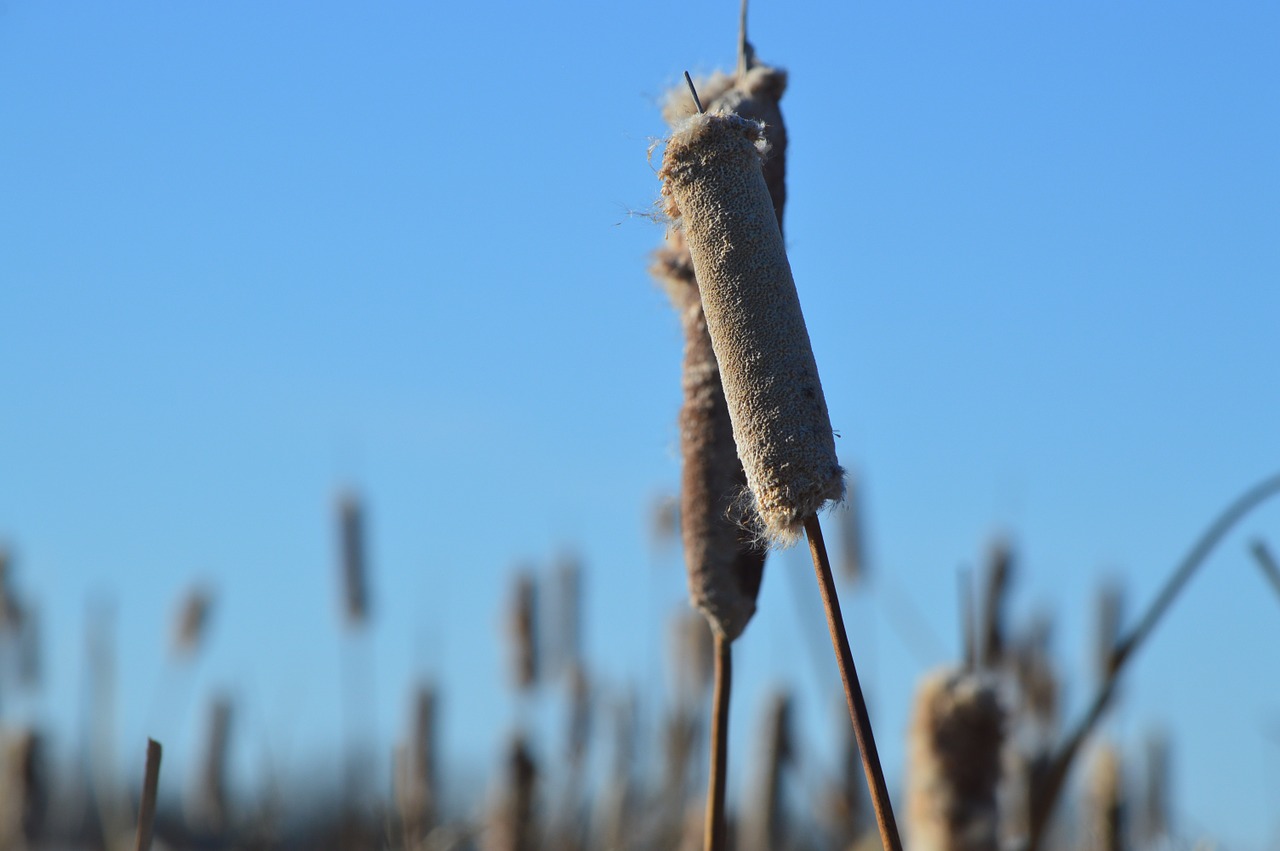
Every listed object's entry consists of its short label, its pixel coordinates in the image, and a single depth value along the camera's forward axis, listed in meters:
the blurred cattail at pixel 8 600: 7.30
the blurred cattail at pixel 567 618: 7.76
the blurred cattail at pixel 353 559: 7.35
